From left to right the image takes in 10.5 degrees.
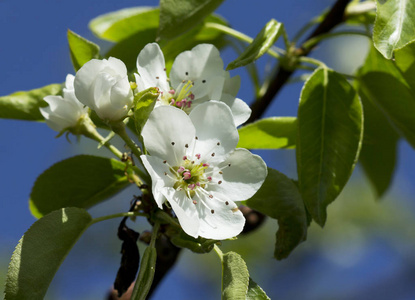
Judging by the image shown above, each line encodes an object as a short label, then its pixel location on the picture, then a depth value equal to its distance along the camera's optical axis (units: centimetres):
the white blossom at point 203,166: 58
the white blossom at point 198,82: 60
